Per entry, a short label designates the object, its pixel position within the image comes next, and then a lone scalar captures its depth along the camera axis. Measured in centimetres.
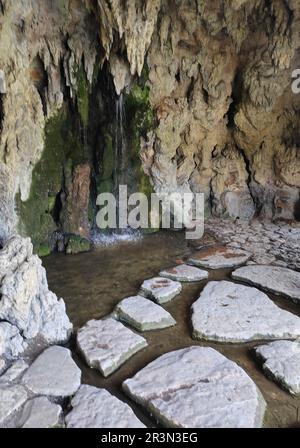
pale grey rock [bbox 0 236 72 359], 307
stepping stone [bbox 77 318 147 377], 292
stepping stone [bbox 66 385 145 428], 224
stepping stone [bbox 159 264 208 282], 479
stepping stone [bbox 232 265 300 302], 424
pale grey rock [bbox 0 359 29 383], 264
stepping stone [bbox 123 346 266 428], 227
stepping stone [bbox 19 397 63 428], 223
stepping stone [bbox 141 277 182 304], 420
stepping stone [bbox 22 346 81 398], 255
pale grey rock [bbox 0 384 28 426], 231
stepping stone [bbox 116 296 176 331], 356
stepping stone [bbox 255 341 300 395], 267
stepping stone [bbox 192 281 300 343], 332
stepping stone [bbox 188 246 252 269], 527
